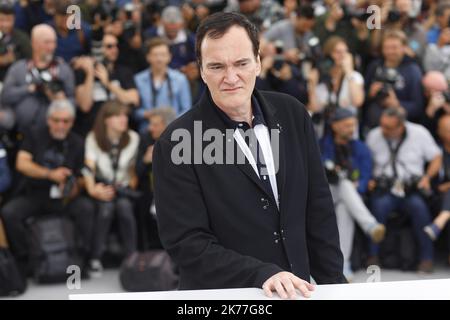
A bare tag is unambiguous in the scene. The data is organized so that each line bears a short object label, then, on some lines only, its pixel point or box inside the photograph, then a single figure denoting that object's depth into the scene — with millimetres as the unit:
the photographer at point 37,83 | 12062
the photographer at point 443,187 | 12195
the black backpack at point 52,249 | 11508
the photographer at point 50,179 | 11750
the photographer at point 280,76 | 12898
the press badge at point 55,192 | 11852
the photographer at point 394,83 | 13070
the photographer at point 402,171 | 12305
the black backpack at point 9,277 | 11047
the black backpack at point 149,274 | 11219
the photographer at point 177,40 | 13680
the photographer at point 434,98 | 12969
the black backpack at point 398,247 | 12297
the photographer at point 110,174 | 12086
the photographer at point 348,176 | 12016
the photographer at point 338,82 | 12906
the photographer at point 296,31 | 14047
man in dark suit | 3963
